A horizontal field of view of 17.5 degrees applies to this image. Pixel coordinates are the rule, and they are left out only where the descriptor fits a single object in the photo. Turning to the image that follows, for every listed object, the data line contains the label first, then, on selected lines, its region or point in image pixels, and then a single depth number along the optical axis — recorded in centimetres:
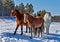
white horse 1098
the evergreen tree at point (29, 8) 3903
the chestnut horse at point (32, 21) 897
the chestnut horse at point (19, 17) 969
